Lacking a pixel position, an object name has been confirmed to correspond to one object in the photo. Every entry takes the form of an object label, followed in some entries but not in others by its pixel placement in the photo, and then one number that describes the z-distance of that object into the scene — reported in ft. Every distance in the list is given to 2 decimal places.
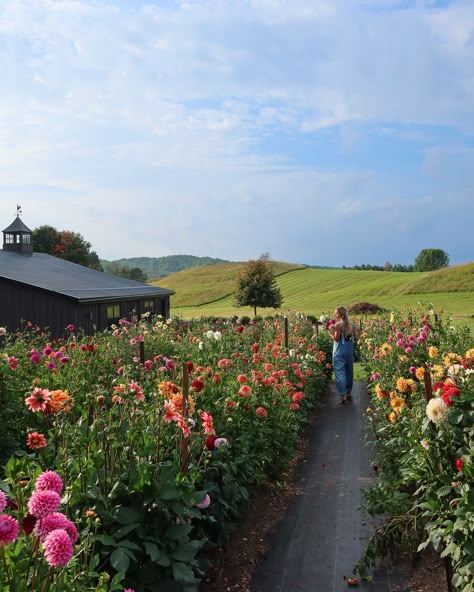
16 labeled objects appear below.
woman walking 30.04
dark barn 67.46
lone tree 145.69
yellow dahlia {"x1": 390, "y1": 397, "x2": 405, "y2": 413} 14.15
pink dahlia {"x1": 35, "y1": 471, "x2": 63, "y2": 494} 5.97
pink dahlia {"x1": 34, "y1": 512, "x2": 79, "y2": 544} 5.36
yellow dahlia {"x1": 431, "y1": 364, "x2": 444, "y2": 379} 13.75
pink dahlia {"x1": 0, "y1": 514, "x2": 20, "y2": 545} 5.23
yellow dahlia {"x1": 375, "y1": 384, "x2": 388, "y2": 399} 16.49
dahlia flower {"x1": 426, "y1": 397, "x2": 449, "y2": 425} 10.47
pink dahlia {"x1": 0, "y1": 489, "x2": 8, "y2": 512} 5.43
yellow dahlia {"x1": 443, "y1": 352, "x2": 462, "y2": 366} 14.66
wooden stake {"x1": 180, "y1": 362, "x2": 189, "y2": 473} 9.79
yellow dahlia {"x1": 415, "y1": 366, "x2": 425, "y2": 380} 14.77
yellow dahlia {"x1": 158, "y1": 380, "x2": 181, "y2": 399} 11.19
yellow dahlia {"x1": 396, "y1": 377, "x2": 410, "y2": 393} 14.92
